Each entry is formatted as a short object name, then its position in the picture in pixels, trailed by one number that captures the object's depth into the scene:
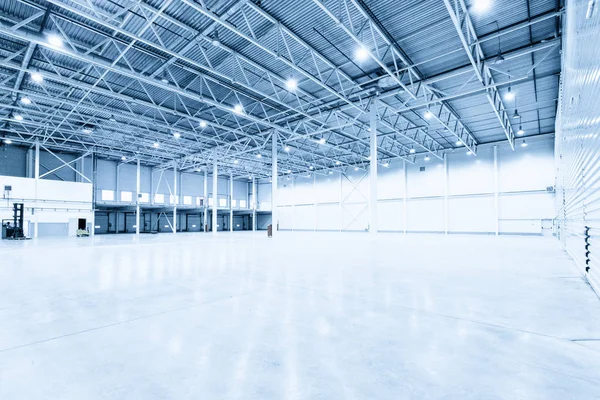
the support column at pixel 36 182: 27.69
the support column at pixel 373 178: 17.03
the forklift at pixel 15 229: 23.63
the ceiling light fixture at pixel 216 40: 12.26
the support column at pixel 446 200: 29.62
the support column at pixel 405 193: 32.41
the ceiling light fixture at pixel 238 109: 18.27
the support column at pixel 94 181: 31.48
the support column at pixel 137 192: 34.53
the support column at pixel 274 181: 22.70
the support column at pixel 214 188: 27.76
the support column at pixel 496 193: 27.19
